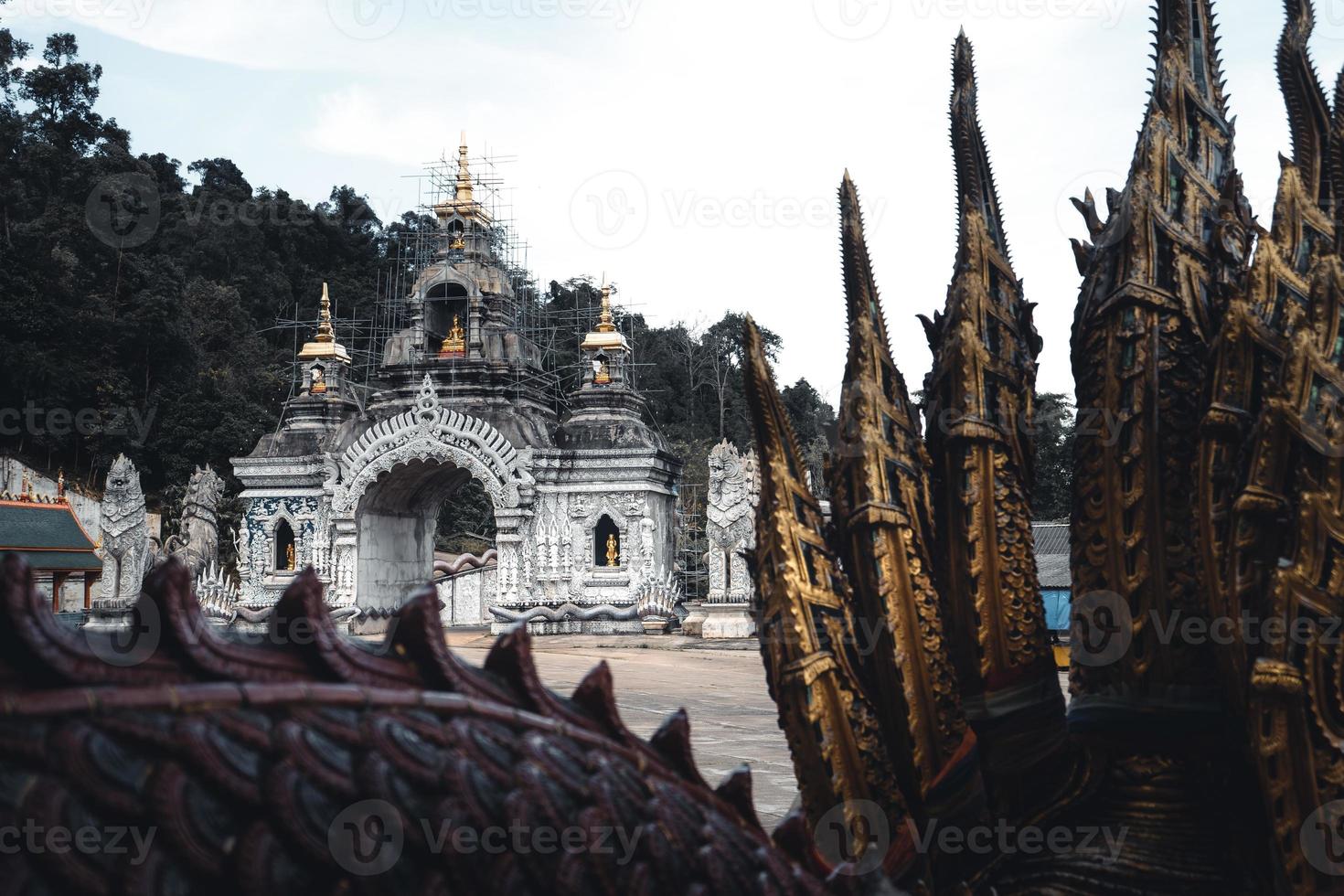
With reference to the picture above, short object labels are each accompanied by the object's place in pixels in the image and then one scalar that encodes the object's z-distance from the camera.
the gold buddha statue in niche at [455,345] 29.92
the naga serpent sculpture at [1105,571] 2.36
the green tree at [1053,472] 18.28
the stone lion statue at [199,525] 29.12
